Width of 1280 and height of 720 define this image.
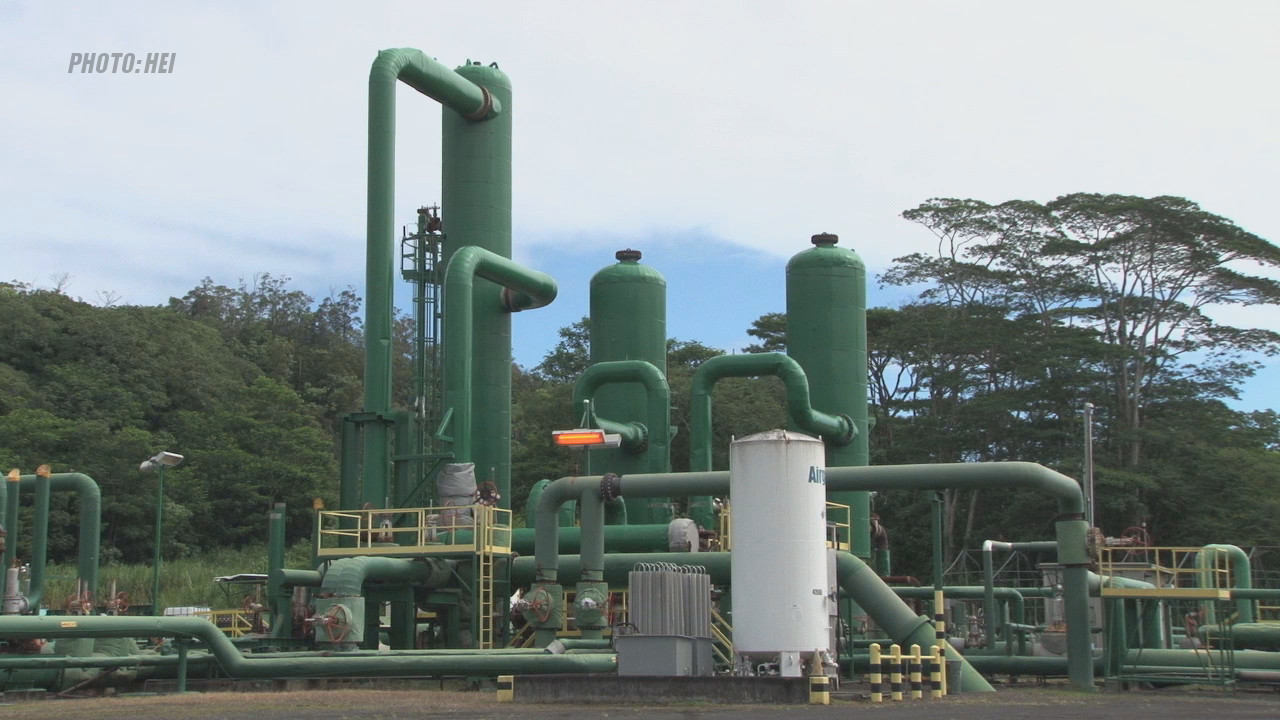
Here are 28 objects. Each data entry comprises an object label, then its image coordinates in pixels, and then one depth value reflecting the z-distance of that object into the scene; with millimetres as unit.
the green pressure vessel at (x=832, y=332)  43500
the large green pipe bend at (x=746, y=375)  40188
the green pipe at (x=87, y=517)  34500
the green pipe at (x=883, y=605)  27453
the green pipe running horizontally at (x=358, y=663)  24906
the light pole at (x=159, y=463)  30688
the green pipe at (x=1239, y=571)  34291
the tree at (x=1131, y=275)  65188
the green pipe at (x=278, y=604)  33000
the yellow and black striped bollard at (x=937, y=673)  23656
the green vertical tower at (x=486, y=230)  42469
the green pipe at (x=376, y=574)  30328
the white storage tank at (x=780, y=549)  23781
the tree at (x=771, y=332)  80312
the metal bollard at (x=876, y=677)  22203
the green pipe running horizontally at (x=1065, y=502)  27969
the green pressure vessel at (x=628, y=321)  43844
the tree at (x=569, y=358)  88812
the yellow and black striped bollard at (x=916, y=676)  23422
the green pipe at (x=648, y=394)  41500
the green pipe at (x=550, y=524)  30000
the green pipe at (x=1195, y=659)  28656
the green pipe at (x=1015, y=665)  32156
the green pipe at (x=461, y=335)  36312
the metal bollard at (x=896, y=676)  23109
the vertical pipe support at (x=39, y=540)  35344
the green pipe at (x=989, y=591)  33406
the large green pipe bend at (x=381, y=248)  36875
